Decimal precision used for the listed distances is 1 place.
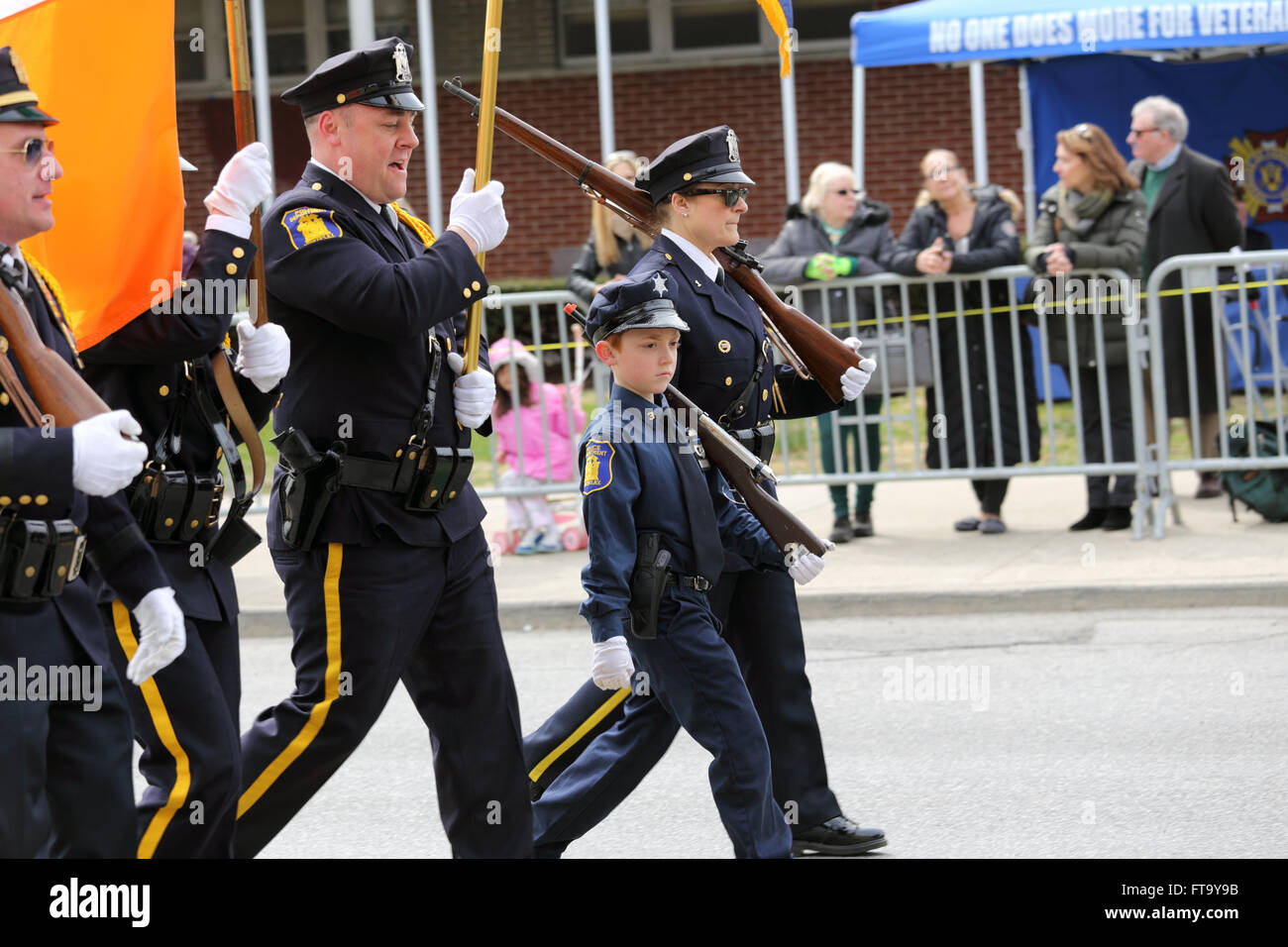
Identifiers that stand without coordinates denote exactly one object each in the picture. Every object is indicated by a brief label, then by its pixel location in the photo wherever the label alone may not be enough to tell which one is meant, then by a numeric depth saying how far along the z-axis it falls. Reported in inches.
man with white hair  842.8
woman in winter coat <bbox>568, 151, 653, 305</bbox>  798.5
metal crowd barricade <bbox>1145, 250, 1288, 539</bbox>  753.6
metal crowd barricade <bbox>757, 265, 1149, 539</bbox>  768.3
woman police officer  402.9
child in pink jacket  807.7
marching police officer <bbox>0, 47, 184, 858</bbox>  265.9
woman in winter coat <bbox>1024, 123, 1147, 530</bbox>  769.6
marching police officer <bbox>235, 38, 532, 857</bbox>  342.3
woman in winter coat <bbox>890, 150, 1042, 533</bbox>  786.2
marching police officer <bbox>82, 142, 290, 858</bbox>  315.3
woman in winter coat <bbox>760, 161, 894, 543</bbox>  798.5
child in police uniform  361.4
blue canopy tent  944.3
